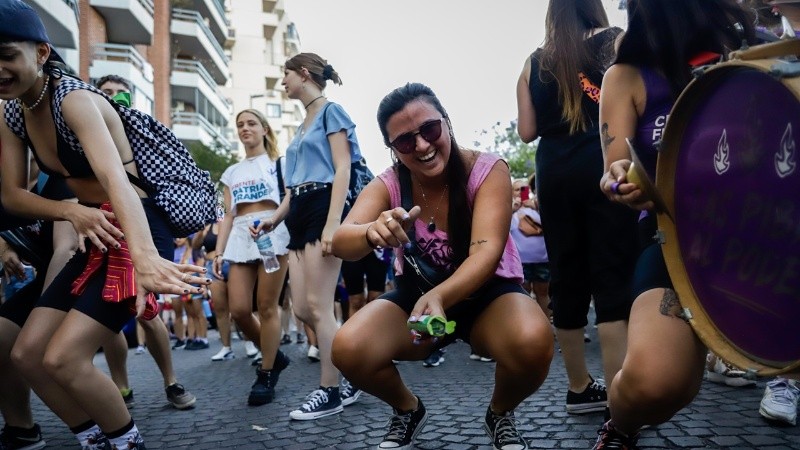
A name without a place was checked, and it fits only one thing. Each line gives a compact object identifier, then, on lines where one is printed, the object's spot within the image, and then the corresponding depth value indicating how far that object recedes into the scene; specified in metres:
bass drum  1.53
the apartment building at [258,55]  63.31
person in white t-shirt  4.65
